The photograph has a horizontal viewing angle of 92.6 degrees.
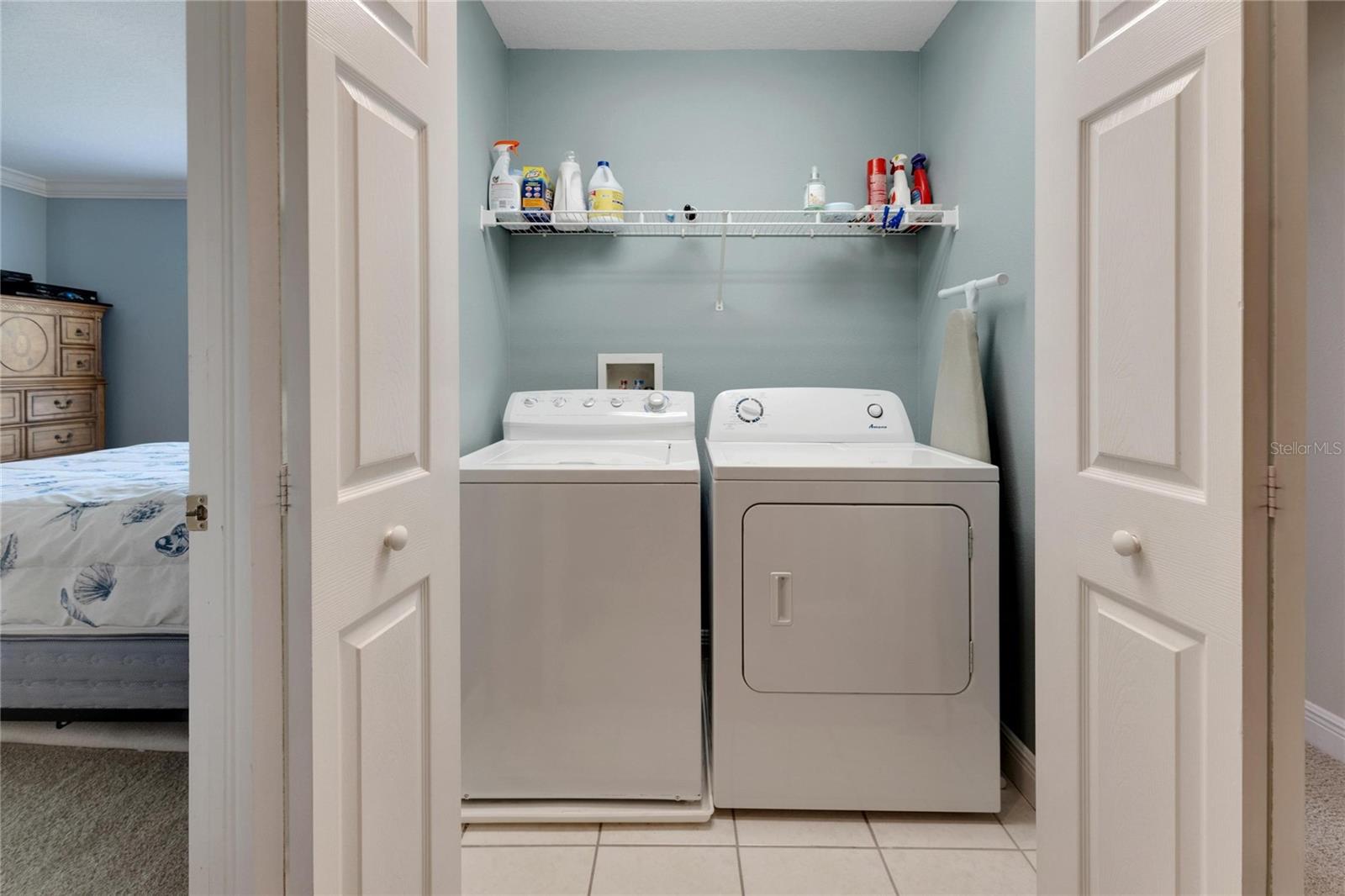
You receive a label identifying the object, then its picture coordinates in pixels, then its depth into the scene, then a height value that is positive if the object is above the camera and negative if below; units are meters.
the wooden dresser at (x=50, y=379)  2.00 +0.19
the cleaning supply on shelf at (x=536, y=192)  2.20 +0.83
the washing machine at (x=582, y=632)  1.64 -0.51
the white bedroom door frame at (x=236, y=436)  0.71 +0.00
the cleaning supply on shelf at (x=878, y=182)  2.29 +0.90
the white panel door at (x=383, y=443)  0.74 -0.01
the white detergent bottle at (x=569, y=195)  2.28 +0.85
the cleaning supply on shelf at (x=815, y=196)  2.29 +0.84
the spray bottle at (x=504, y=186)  2.19 +0.85
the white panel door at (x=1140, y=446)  0.77 -0.02
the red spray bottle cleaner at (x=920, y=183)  2.30 +0.90
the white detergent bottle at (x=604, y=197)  2.29 +0.85
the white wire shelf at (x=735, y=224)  2.24 +0.76
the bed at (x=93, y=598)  1.11 -0.32
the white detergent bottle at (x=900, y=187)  2.26 +0.86
